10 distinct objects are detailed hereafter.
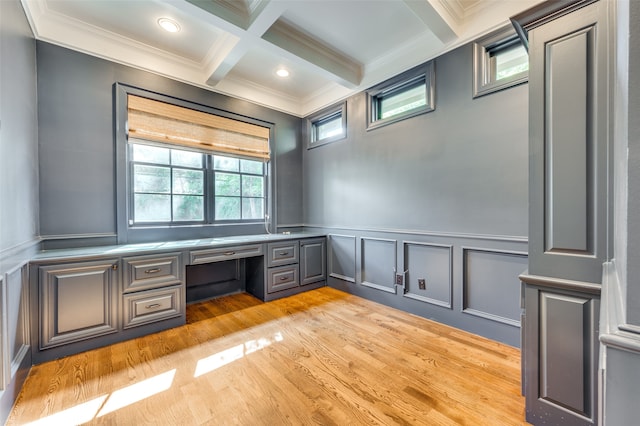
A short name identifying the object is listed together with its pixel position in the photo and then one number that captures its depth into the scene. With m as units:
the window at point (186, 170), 2.79
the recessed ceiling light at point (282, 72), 3.29
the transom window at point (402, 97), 2.70
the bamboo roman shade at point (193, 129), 2.84
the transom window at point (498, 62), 2.18
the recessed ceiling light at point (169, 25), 2.42
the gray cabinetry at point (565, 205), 1.20
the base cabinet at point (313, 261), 3.64
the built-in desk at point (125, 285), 2.01
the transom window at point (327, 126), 3.65
